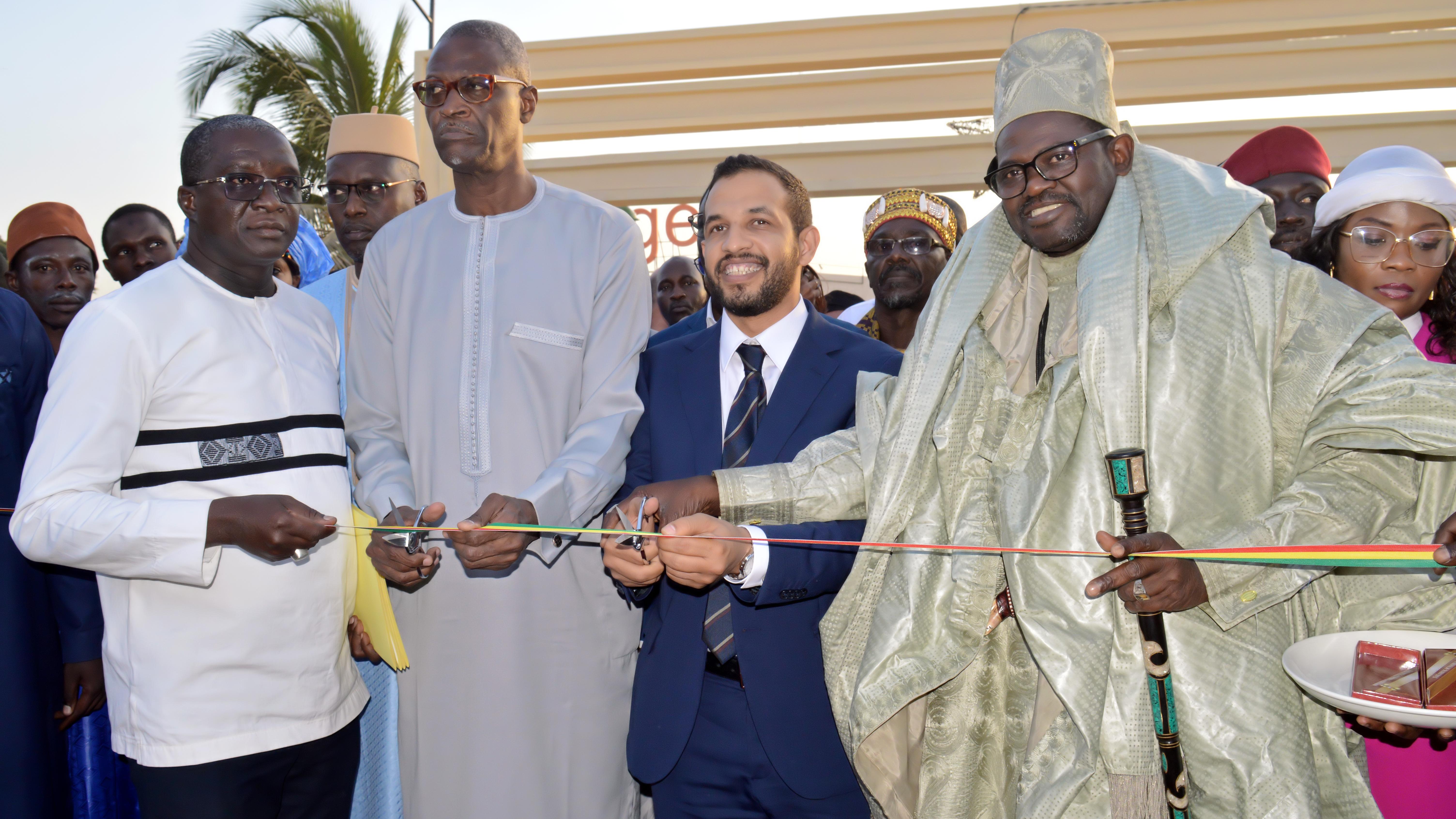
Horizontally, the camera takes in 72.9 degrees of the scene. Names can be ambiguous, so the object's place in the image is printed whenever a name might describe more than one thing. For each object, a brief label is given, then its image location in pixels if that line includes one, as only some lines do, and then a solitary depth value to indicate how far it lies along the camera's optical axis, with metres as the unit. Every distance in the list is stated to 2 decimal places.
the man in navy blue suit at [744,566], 2.67
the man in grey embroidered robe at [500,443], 2.94
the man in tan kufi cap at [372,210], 3.68
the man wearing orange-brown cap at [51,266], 4.73
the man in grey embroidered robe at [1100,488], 2.19
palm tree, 18.05
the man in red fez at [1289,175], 4.42
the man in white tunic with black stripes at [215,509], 2.51
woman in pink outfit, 3.12
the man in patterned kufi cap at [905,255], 5.02
